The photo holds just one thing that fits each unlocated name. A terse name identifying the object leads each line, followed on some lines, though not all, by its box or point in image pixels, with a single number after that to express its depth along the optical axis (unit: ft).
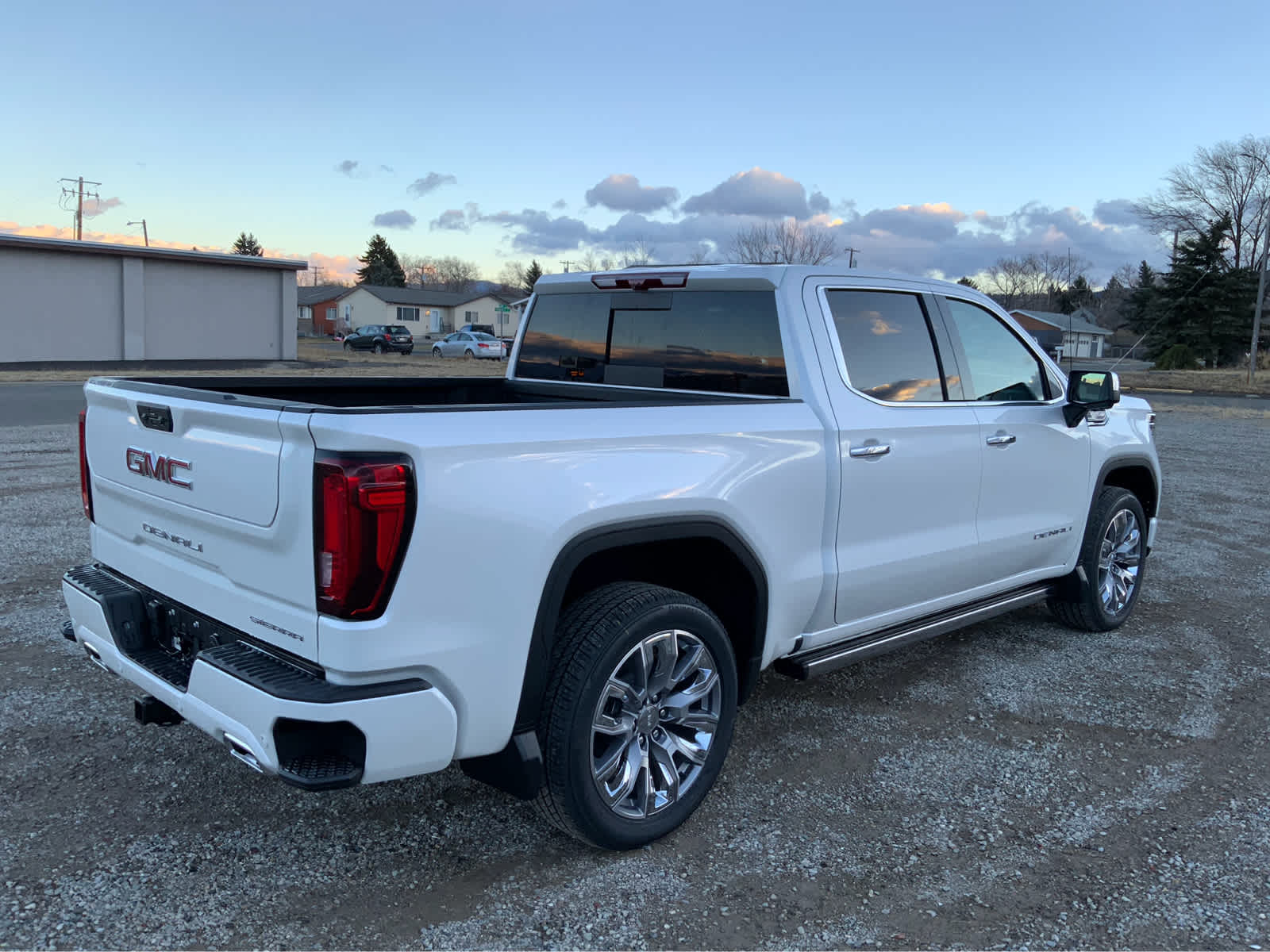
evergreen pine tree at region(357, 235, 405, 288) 326.65
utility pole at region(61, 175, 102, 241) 228.22
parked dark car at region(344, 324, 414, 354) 161.58
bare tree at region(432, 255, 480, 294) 473.67
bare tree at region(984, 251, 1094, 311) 383.04
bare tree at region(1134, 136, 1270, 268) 196.65
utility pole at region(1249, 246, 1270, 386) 122.93
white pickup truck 8.43
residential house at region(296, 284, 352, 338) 311.88
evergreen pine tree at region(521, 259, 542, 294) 305.77
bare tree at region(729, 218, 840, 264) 152.15
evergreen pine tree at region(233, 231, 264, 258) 344.08
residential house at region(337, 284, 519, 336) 291.38
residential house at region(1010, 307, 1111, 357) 273.21
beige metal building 106.52
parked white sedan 147.95
